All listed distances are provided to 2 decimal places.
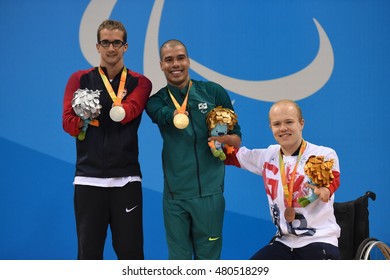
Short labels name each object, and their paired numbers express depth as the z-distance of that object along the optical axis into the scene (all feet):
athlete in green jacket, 24.62
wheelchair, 23.72
